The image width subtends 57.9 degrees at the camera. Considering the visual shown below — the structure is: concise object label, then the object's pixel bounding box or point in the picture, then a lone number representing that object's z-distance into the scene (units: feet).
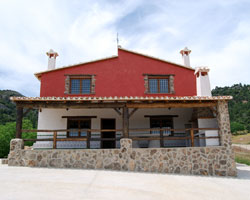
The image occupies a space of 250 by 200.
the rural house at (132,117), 33.91
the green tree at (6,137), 69.00
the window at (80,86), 45.47
